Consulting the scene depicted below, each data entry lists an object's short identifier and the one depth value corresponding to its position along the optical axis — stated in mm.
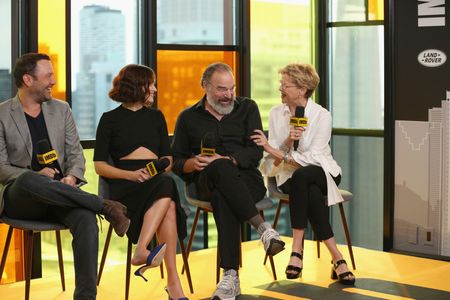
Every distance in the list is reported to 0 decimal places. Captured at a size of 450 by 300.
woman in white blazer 8630
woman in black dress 7821
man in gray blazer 7213
